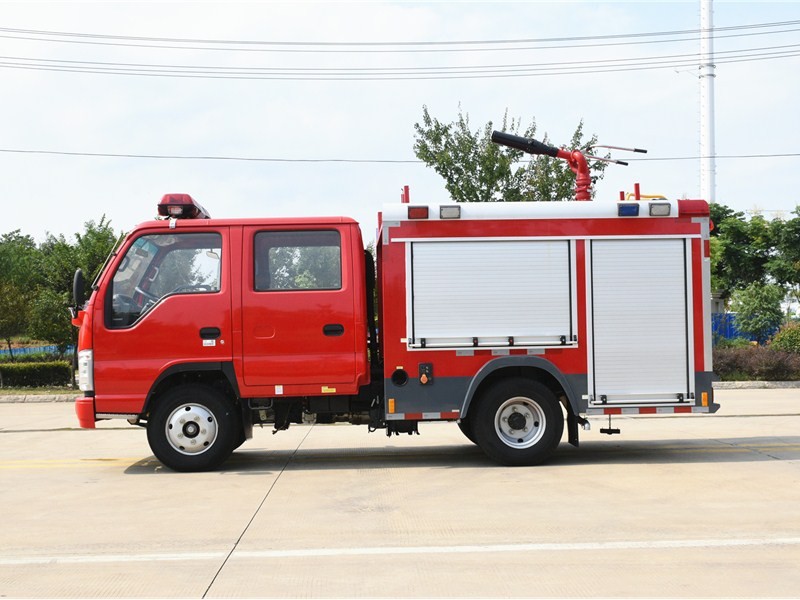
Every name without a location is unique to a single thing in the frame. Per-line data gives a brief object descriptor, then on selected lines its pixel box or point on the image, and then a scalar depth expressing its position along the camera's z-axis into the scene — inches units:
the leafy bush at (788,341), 968.9
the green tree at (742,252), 1716.3
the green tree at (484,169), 968.9
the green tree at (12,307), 965.8
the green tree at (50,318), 892.6
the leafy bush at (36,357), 1294.3
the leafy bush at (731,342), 1069.1
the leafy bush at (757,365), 904.9
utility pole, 2048.5
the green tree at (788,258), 1604.3
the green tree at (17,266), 1048.2
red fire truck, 380.5
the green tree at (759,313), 1122.7
